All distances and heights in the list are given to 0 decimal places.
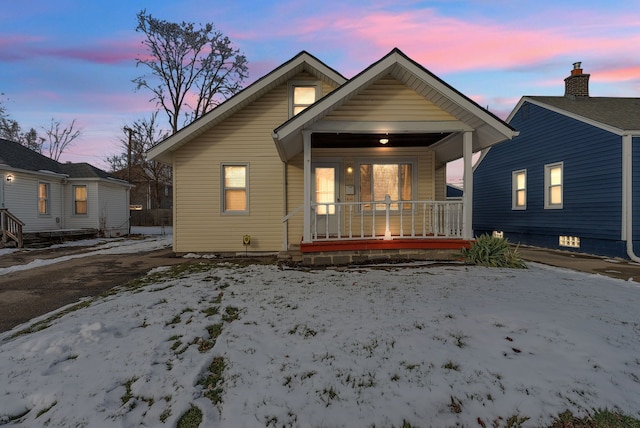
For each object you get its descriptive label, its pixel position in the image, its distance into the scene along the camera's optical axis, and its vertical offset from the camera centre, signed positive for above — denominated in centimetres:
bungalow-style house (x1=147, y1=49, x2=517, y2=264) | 1000 +111
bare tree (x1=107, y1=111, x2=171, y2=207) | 2819 +474
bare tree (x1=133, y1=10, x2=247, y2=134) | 2297 +1125
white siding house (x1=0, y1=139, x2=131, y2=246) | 1415 +61
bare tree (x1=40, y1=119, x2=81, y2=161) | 3994 +939
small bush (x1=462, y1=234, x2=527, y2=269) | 732 -111
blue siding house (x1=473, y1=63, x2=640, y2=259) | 975 +119
